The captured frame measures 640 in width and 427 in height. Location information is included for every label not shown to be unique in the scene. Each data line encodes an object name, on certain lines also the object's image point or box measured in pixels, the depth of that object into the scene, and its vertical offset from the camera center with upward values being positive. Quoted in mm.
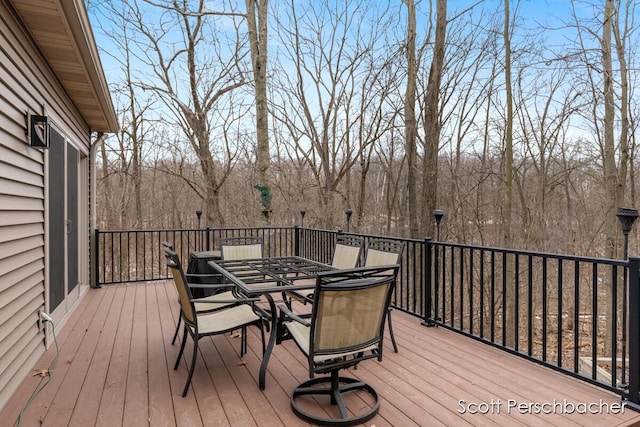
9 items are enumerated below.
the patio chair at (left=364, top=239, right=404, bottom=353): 3347 -404
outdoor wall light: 2887 +602
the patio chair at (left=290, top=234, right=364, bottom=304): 3784 -469
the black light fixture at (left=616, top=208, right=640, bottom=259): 2395 -57
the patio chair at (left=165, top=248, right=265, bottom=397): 2479 -804
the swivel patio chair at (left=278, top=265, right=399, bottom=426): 2018 -667
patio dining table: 2650 -562
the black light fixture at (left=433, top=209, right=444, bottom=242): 3761 -70
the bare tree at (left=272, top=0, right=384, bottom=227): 10867 +3661
